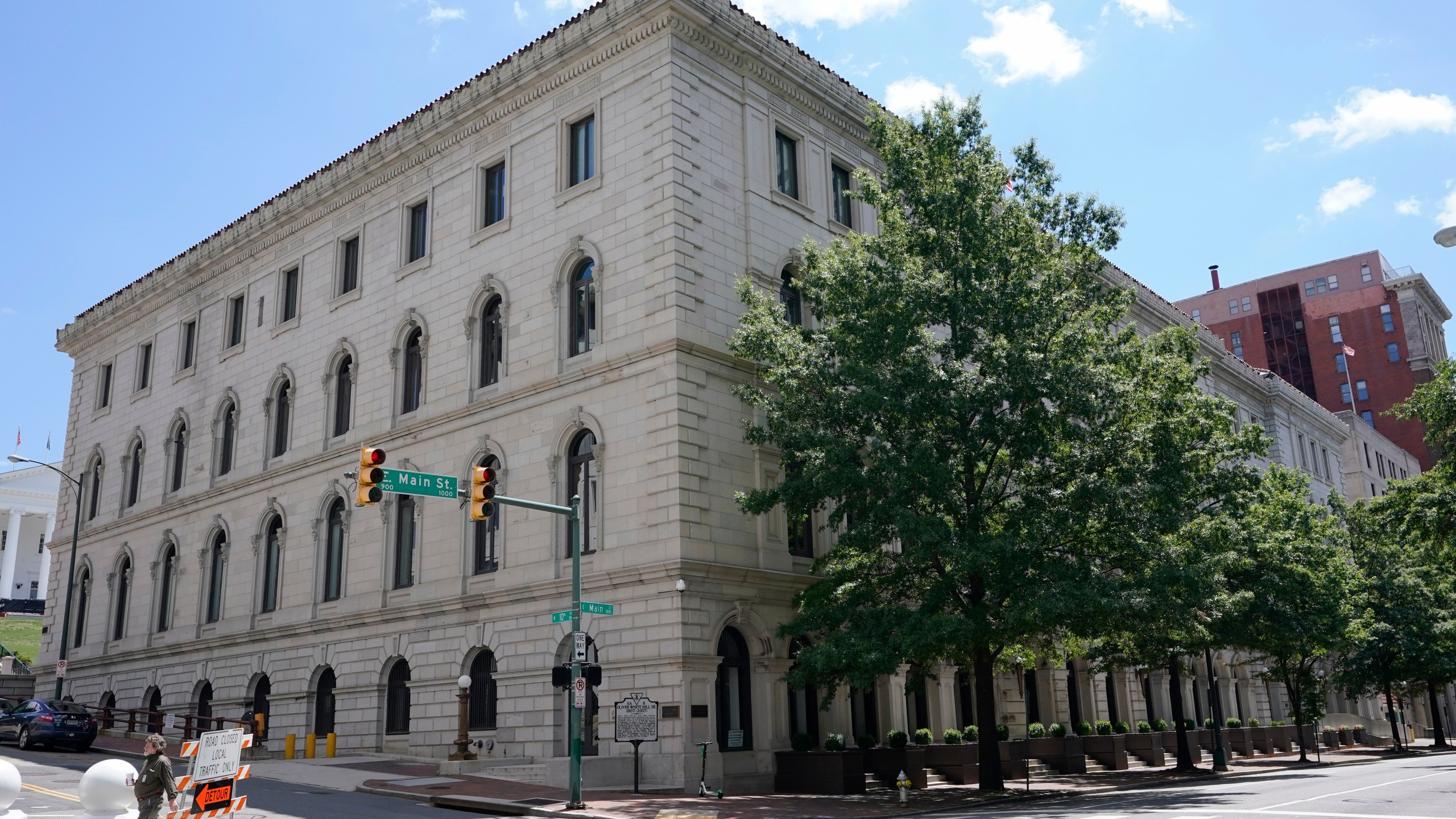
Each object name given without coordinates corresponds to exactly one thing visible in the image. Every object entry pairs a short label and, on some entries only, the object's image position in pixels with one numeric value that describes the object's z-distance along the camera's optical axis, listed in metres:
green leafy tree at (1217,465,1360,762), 33.34
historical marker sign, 24.27
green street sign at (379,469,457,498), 19.73
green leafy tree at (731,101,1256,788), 23.88
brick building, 104.44
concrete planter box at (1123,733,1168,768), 39.41
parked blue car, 32.88
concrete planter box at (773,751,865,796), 25.89
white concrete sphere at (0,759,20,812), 15.84
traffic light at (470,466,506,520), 19.62
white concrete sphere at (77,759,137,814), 16.50
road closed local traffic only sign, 15.07
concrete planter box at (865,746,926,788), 28.06
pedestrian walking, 15.55
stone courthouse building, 27.52
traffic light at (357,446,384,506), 18.11
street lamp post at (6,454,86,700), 39.81
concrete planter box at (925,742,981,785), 29.50
